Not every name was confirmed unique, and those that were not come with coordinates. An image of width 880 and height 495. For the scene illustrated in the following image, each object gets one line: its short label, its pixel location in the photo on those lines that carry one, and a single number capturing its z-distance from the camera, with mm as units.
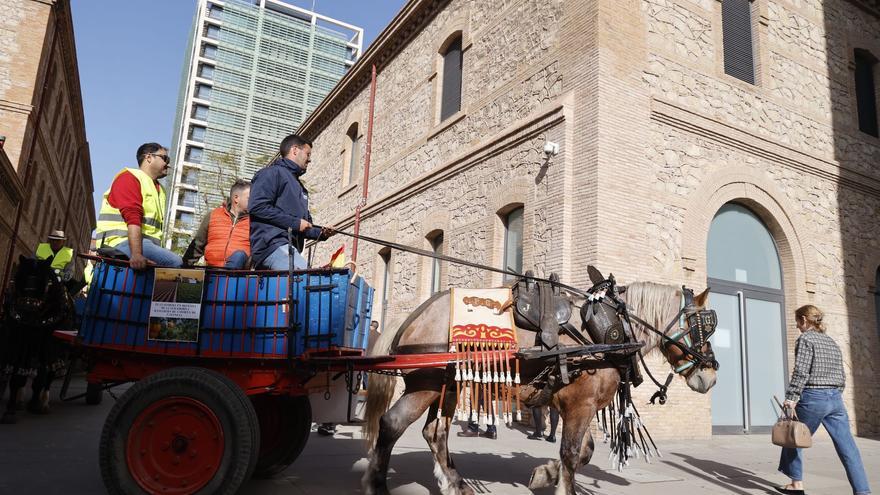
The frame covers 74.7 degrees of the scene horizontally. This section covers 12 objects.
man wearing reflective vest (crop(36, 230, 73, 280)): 7996
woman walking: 5535
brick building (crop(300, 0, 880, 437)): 10008
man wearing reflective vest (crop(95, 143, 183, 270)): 4156
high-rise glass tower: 67625
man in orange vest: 4832
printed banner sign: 3959
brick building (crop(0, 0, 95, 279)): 18531
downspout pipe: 18016
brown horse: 4461
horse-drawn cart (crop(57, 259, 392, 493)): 3703
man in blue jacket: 4383
